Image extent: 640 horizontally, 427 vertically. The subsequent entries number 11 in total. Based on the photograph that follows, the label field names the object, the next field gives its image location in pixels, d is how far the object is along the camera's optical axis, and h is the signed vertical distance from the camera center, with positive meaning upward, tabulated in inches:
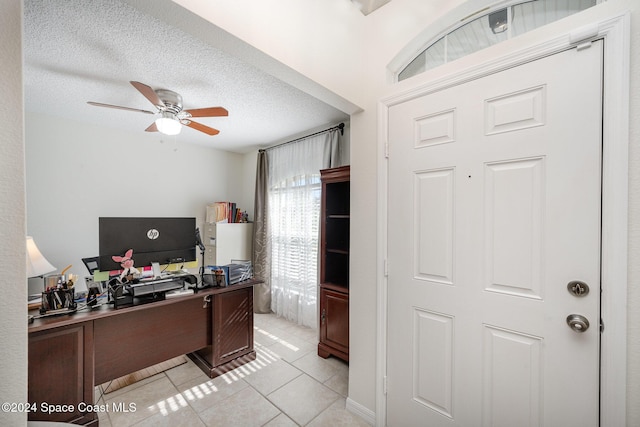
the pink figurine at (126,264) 73.0 -15.4
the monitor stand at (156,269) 82.5 -19.1
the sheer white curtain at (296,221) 129.0 -5.3
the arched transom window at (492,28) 46.8 +37.6
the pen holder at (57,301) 64.1 -23.3
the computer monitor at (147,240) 74.7 -9.4
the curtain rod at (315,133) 118.1 +39.4
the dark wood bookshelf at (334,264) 95.1 -21.6
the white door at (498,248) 41.3 -6.6
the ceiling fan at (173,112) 82.3 +32.9
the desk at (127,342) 60.2 -38.8
